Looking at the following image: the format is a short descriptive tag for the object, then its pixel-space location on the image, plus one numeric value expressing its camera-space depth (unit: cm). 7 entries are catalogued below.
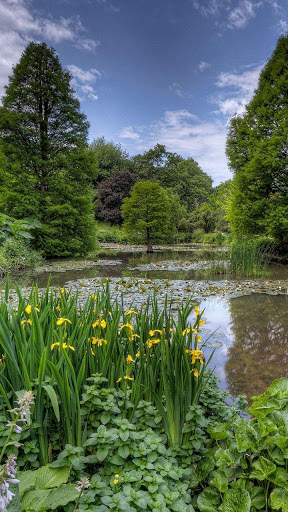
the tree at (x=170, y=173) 3228
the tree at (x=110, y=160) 3139
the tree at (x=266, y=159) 1009
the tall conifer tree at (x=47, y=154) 1076
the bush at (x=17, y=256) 844
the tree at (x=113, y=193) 2717
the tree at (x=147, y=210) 1495
